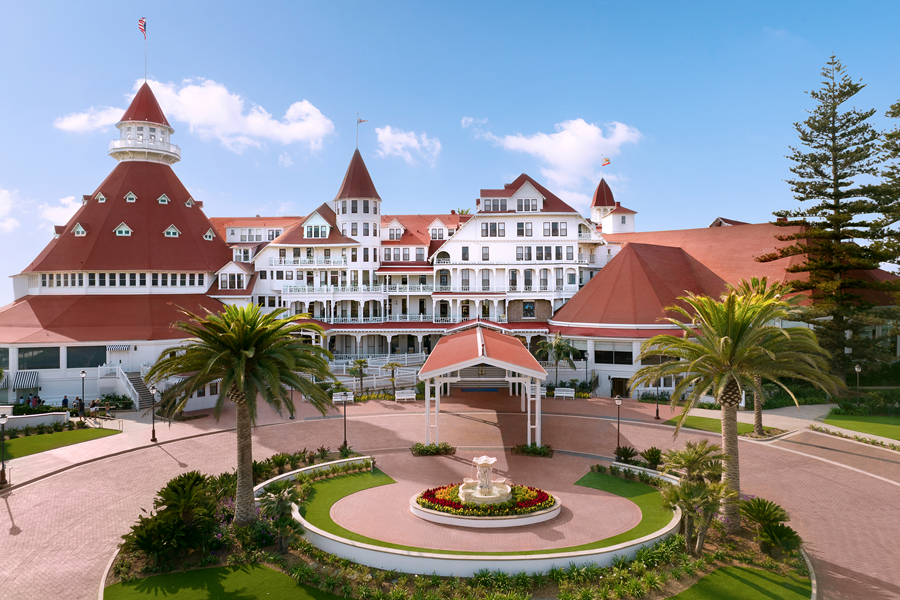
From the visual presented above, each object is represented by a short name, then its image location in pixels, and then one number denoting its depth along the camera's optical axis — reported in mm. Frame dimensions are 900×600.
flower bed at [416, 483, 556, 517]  17453
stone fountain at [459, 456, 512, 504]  18031
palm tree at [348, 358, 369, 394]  37078
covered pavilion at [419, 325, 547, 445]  23859
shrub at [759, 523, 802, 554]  15141
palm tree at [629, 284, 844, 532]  17078
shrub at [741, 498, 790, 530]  15836
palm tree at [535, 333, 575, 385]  39188
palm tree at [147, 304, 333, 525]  16688
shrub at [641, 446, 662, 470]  22155
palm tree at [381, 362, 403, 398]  39775
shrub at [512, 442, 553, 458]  24547
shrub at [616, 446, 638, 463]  23016
